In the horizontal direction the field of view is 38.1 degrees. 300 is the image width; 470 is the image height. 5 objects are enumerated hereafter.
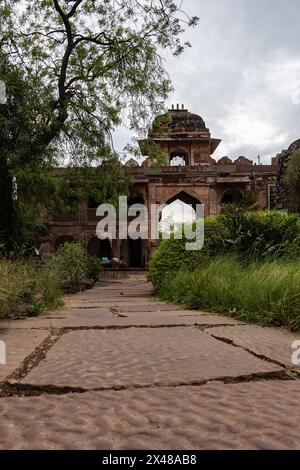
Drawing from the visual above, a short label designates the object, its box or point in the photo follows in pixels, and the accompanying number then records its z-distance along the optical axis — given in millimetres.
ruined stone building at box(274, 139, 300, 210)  14957
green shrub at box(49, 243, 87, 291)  8219
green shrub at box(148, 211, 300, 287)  6512
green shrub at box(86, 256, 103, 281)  13238
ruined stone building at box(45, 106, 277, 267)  25125
